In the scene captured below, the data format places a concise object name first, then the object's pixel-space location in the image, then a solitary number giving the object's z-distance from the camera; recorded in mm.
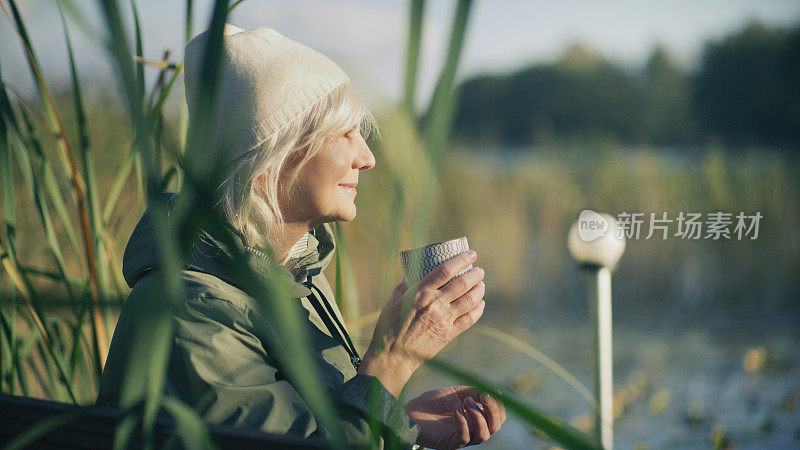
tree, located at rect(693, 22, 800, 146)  24641
